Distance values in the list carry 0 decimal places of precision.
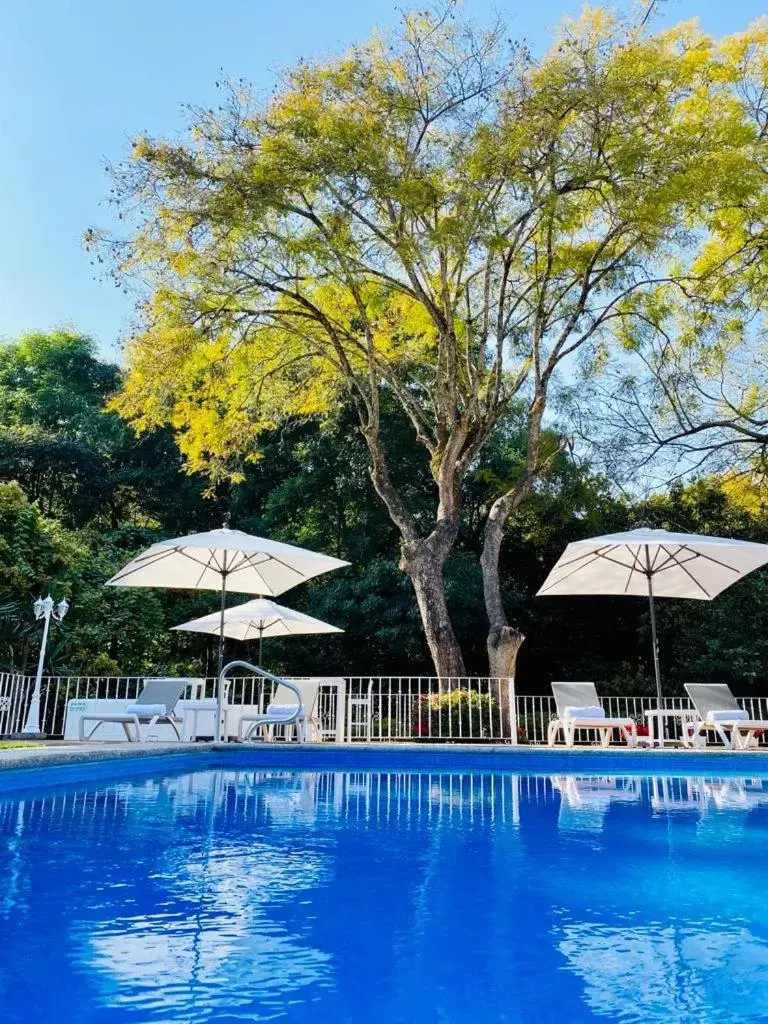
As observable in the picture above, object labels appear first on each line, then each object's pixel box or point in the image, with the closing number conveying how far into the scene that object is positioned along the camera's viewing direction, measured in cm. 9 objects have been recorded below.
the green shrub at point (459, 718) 1207
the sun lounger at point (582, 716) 1145
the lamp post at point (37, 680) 1200
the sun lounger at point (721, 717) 1113
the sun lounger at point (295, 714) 1107
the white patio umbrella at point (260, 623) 1305
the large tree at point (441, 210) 1266
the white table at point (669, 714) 1098
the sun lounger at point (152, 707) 1088
